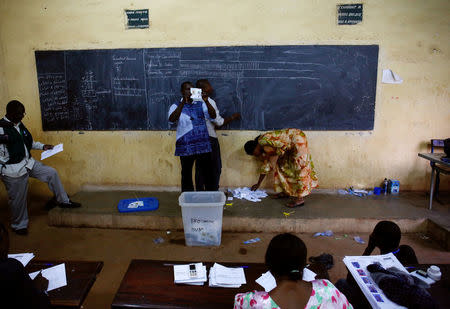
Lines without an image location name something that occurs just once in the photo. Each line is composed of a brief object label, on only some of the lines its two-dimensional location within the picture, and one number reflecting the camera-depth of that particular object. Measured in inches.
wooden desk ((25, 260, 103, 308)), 63.1
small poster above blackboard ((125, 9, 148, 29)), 164.7
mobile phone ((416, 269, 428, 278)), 68.4
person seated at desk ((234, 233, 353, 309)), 51.8
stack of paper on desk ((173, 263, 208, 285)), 69.2
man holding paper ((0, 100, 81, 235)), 135.0
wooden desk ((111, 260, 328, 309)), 62.6
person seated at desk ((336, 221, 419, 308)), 80.4
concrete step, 143.6
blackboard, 164.9
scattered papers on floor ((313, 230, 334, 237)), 143.1
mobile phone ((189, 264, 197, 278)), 70.6
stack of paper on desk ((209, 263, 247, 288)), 68.2
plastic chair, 163.9
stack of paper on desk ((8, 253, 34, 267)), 74.6
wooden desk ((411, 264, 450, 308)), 60.9
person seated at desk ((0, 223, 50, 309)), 54.1
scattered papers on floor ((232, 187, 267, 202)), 166.2
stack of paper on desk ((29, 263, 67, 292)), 67.9
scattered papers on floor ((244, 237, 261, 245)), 138.6
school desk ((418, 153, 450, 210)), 138.0
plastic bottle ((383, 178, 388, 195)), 171.2
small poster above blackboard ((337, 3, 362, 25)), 158.4
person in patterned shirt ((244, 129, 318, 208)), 146.4
